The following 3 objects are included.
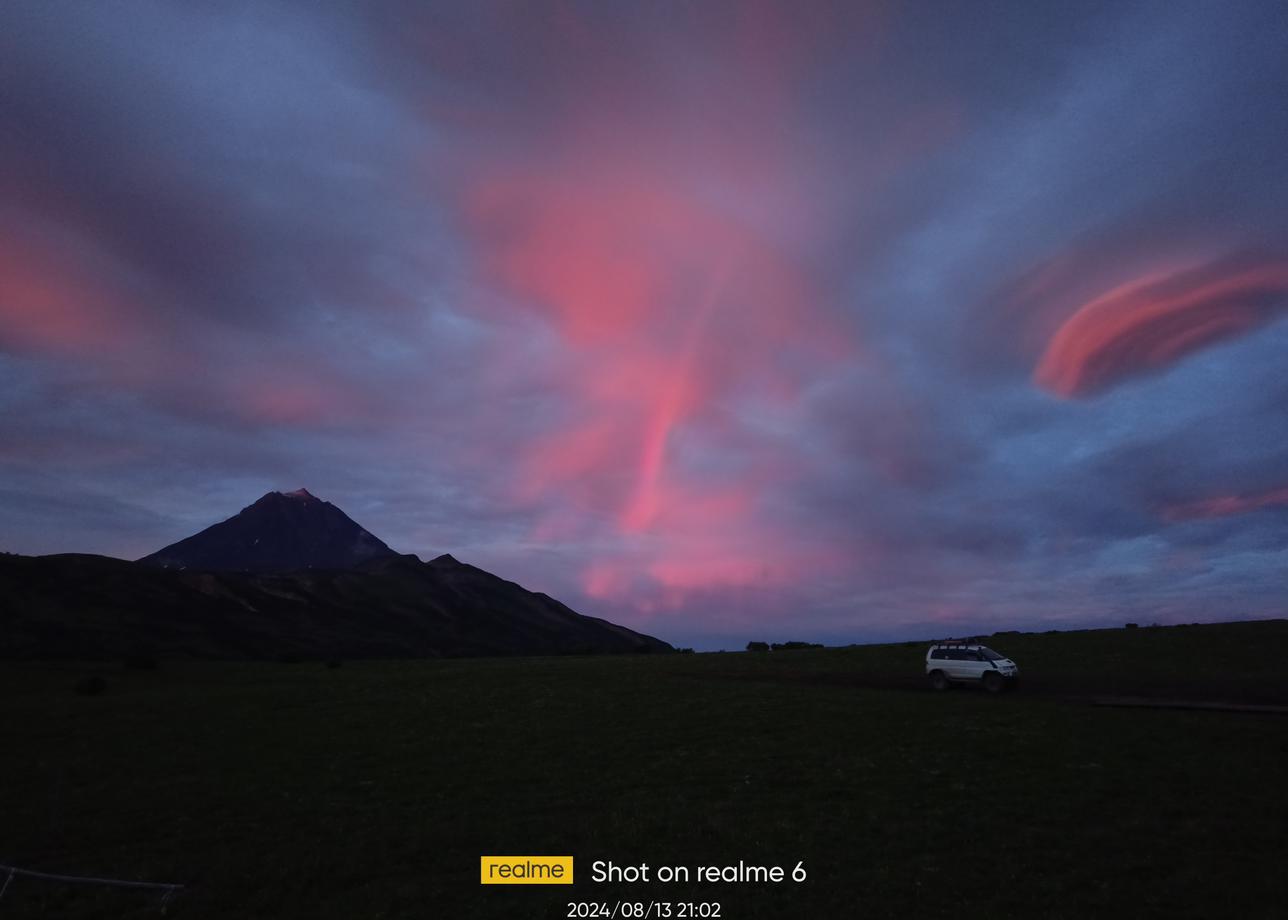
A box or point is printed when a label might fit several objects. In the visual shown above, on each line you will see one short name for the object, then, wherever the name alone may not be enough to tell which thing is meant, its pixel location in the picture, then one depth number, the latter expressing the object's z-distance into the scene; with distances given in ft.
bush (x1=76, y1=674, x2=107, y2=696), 146.72
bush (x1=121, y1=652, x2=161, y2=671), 192.34
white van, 133.90
